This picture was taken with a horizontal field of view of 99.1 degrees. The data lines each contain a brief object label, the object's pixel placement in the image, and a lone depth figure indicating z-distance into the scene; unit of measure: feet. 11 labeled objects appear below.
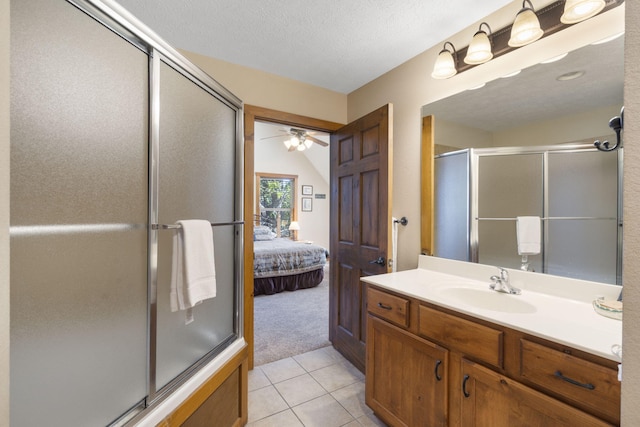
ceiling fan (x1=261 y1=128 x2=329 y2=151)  13.88
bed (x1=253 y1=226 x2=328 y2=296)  13.93
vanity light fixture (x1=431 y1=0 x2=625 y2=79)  3.90
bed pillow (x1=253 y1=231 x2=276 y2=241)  18.66
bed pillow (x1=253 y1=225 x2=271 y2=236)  18.85
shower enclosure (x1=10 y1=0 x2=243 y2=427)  2.53
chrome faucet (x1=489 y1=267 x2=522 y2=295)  4.66
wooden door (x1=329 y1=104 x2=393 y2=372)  6.61
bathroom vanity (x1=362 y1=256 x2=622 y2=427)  2.88
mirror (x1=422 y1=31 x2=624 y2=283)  4.06
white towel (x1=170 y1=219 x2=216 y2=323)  3.88
